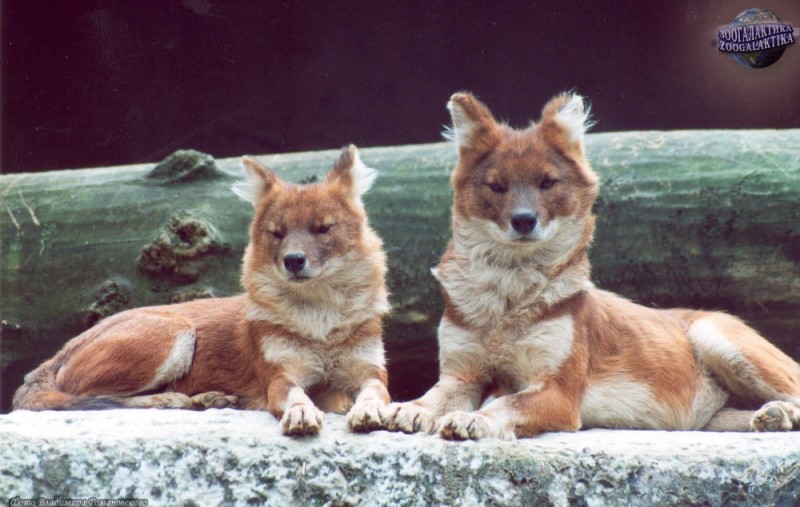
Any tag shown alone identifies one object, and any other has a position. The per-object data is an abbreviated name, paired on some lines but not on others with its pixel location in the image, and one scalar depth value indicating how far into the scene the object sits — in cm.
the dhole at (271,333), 1202
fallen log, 1447
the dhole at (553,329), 1123
